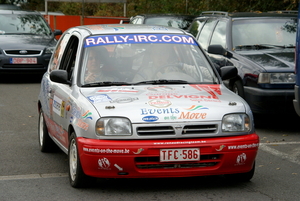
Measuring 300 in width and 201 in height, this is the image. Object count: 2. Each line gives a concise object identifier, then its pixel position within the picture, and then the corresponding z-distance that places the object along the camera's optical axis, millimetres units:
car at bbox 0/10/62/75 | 15719
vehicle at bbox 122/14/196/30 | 16344
